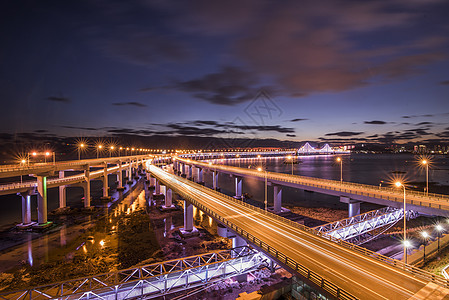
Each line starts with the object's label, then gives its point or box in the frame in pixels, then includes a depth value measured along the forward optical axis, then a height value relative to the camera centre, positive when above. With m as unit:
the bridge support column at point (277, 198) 52.66 -11.53
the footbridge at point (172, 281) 16.17 -10.14
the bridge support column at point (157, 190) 70.38 -12.74
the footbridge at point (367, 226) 28.75 -10.55
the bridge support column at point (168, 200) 54.07 -12.14
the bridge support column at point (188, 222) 37.50 -12.22
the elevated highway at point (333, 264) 12.72 -7.88
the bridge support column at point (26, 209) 42.82 -10.97
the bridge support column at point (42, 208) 42.50 -10.68
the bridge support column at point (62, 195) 54.75 -10.94
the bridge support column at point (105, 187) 67.43 -11.63
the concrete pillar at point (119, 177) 89.97 -11.41
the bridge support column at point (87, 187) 56.72 -9.52
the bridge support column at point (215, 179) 87.69 -11.98
